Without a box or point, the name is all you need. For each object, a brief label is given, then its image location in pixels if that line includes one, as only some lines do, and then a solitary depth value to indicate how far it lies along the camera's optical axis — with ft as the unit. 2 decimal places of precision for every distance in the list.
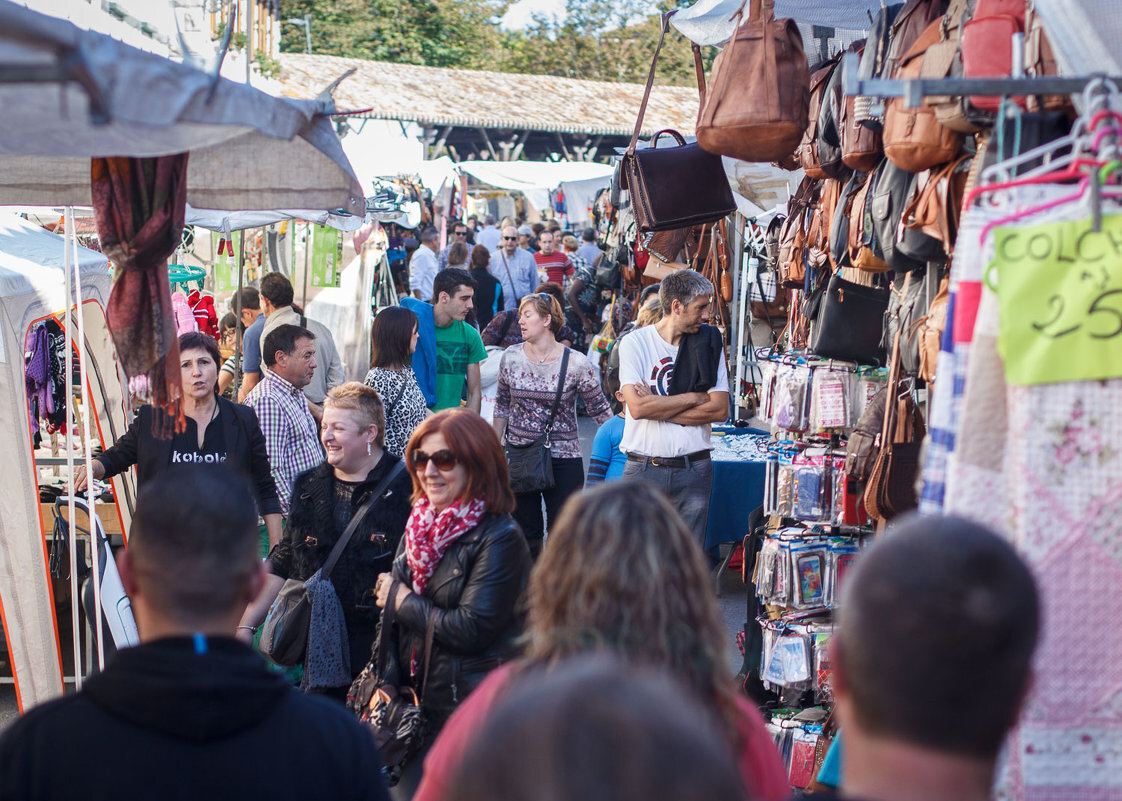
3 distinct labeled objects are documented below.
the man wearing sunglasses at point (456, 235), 59.79
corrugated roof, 106.22
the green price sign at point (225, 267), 36.86
